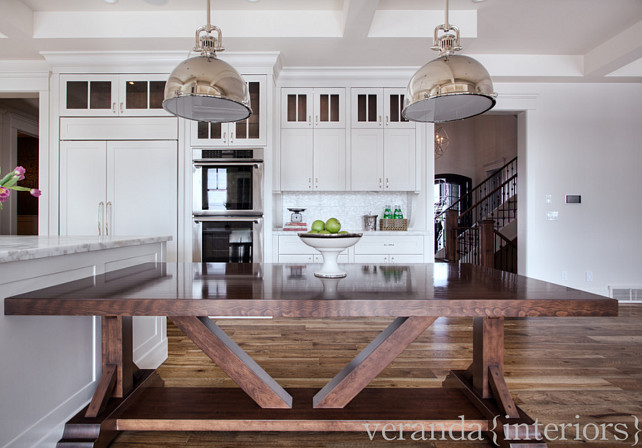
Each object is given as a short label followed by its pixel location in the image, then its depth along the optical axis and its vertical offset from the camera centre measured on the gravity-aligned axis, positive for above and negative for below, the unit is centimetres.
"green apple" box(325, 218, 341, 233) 162 -1
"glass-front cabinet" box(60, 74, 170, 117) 378 +133
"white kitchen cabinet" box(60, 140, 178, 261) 379 +37
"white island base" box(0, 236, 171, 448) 130 -51
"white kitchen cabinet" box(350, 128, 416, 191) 412 +82
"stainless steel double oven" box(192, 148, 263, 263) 376 +18
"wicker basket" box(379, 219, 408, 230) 421 +0
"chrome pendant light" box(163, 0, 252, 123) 155 +60
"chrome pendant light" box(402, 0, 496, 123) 154 +61
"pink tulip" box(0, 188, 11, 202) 170 +14
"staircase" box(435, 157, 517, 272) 535 +14
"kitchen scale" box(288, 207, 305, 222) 434 +9
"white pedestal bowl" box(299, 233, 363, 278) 155 -9
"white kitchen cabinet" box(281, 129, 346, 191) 413 +72
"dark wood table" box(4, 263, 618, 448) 118 -49
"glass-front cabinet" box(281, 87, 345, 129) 412 +131
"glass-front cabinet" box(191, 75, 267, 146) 377 +97
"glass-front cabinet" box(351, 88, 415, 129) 411 +131
